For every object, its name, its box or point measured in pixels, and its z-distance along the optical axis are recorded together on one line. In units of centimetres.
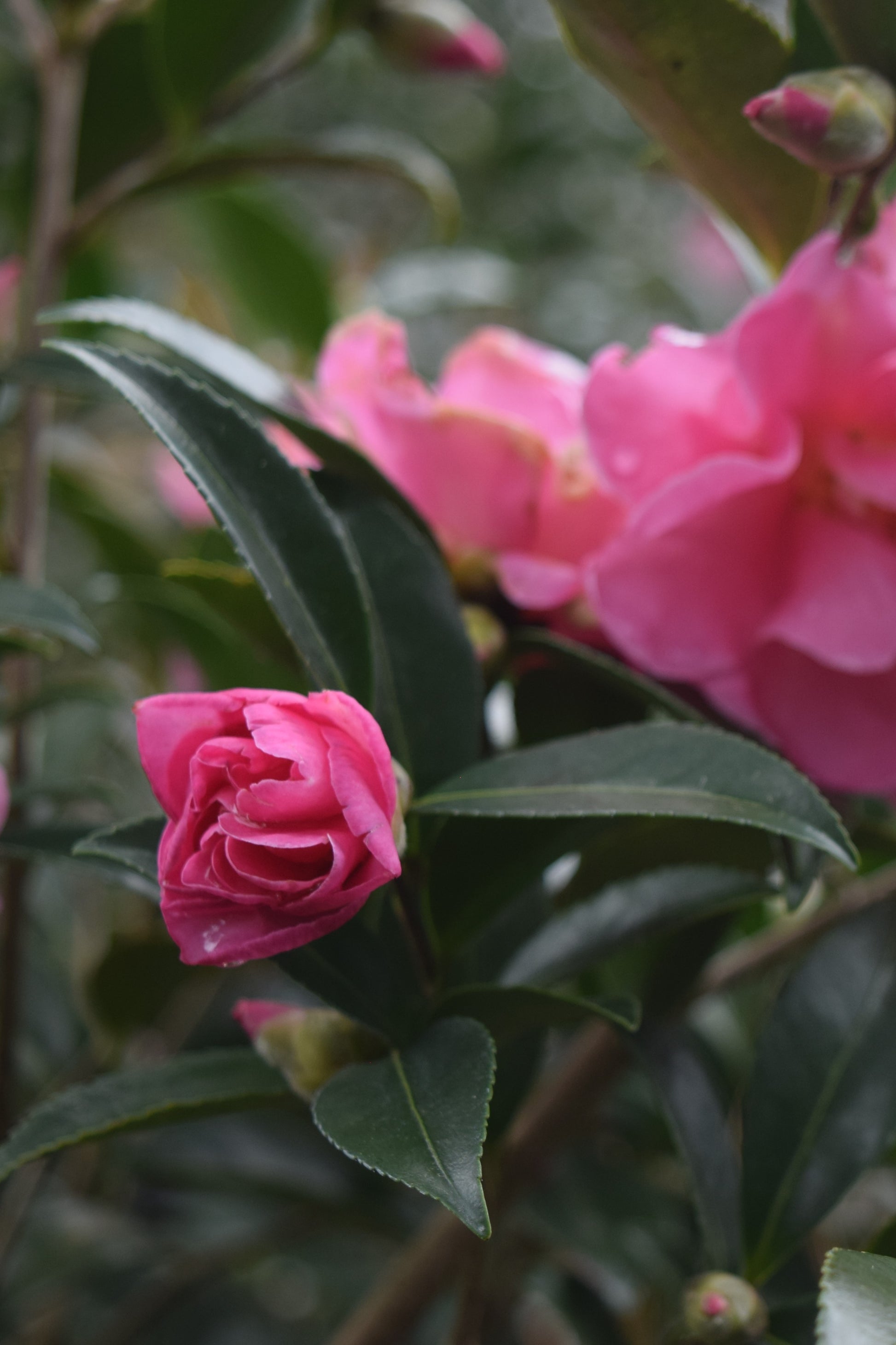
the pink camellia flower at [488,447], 52
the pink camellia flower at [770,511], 50
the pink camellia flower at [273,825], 45
